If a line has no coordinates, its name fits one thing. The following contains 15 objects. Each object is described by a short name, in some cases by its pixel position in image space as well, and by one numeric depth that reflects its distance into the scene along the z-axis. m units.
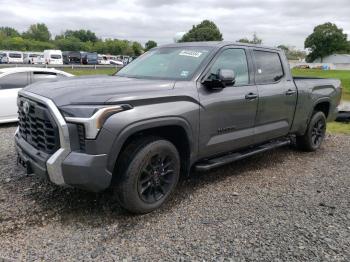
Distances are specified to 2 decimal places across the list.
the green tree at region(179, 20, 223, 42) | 72.25
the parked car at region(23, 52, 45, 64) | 46.14
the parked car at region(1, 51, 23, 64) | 46.00
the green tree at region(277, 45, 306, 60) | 128.51
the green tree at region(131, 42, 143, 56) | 98.99
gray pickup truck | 3.51
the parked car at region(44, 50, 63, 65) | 45.72
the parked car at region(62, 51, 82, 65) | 52.27
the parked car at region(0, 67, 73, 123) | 8.50
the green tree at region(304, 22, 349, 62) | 98.62
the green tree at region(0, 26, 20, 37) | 128.89
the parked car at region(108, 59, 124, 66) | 51.78
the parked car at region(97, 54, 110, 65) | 56.22
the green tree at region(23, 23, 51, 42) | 123.31
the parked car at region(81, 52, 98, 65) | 51.62
